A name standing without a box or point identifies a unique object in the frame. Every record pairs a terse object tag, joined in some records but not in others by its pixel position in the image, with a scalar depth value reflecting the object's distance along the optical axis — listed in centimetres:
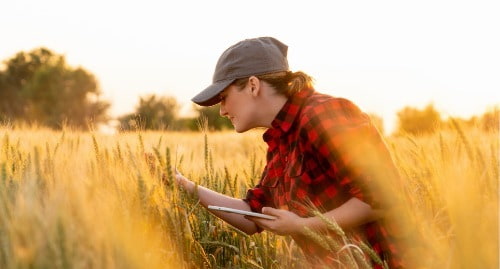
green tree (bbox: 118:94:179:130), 2979
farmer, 198
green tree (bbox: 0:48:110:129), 3594
